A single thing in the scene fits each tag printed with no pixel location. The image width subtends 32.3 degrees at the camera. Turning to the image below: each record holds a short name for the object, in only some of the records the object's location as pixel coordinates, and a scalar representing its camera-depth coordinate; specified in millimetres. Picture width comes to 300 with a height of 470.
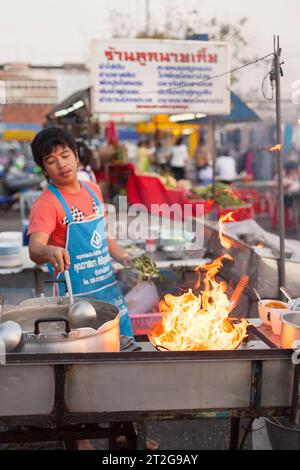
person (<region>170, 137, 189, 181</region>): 14258
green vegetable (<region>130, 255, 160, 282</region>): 3025
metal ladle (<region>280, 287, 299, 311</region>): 2271
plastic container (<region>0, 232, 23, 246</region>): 4766
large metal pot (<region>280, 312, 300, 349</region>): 1932
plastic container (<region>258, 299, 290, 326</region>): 2270
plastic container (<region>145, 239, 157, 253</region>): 5086
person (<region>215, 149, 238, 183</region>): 11758
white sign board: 5371
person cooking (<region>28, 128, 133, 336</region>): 2609
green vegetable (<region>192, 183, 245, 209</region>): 6496
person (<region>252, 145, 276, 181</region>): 15648
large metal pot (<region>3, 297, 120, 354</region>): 1746
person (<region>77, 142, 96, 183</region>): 5784
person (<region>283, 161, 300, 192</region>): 11875
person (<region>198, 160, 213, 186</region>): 12812
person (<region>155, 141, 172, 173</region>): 13878
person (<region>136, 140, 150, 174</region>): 12916
